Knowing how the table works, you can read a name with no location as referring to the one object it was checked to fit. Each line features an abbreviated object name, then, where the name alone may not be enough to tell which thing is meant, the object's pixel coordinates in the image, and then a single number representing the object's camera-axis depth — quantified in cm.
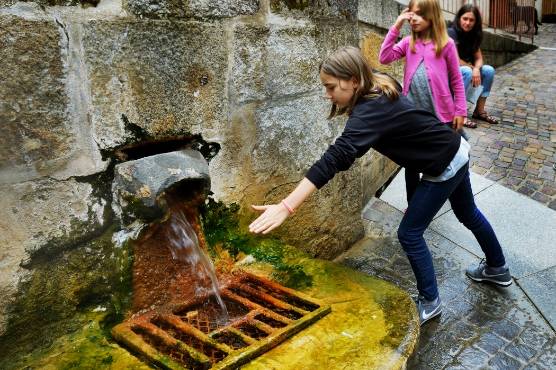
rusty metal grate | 206
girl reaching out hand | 225
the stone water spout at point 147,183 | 227
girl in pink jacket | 348
